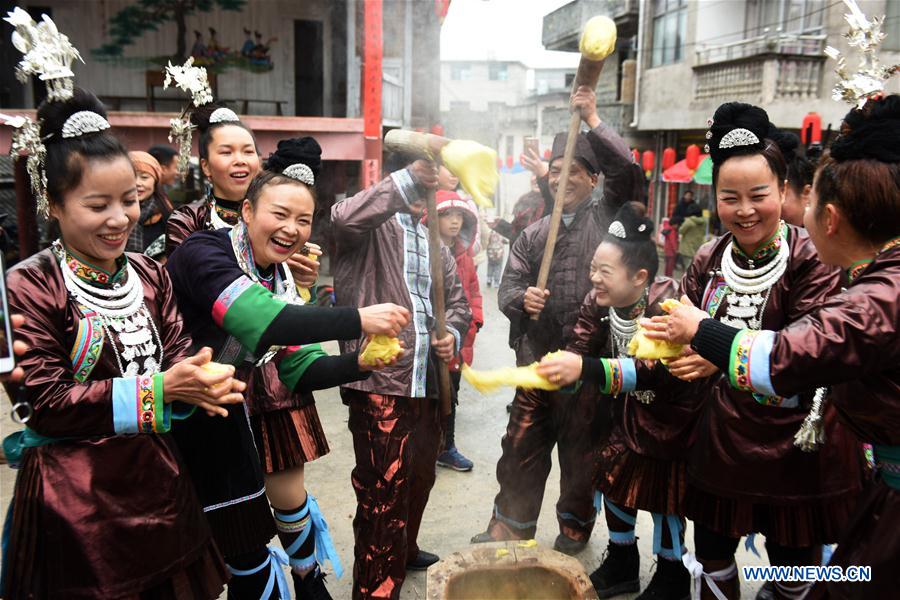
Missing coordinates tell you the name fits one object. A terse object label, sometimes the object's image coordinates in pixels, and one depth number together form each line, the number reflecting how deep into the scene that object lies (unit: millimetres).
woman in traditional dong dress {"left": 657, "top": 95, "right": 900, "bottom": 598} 1672
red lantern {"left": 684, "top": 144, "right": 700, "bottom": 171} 11898
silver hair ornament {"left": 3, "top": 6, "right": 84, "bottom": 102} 1799
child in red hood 4324
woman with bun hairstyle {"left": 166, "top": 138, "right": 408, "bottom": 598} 2055
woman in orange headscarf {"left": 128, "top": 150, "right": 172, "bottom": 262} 3826
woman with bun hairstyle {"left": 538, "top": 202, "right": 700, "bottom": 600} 2713
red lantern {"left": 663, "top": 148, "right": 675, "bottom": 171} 13438
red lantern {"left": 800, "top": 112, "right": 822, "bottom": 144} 8070
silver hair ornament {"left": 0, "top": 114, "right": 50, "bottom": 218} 1773
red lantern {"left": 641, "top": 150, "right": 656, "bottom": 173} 14062
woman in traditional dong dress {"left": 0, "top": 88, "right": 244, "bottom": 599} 1701
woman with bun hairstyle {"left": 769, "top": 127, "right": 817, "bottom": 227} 3170
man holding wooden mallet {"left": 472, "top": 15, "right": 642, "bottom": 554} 3207
